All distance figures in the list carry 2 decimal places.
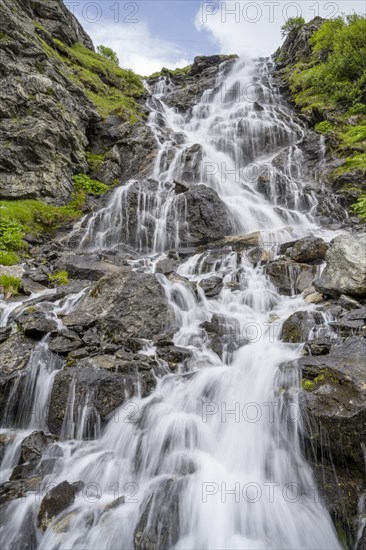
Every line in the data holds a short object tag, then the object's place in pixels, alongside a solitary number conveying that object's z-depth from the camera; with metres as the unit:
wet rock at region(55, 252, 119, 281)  10.41
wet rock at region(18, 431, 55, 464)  5.17
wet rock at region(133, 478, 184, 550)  3.80
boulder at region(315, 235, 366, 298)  7.45
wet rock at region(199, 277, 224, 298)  9.56
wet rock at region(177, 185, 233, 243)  13.62
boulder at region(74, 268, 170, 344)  7.53
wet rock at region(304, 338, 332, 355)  5.95
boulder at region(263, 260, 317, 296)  9.23
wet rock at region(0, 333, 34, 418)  6.14
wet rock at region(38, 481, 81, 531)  4.16
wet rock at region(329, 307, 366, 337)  6.28
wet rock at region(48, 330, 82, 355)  6.67
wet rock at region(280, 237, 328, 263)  10.13
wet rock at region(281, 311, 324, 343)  6.94
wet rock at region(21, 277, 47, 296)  9.39
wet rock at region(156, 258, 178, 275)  11.06
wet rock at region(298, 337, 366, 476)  4.21
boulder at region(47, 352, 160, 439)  5.77
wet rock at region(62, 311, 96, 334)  7.38
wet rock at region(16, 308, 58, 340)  7.04
